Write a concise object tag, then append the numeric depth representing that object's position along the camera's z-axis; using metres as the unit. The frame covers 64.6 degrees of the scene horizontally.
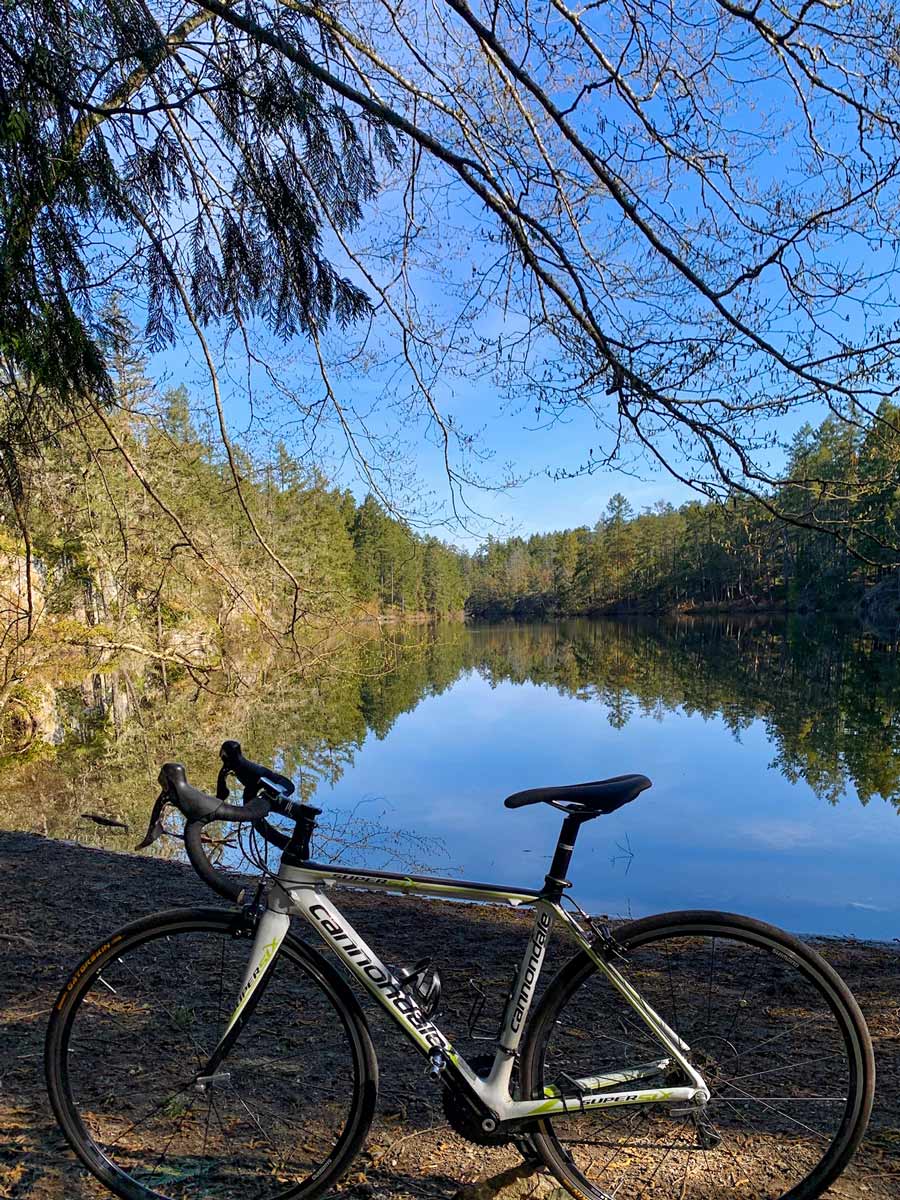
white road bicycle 1.47
